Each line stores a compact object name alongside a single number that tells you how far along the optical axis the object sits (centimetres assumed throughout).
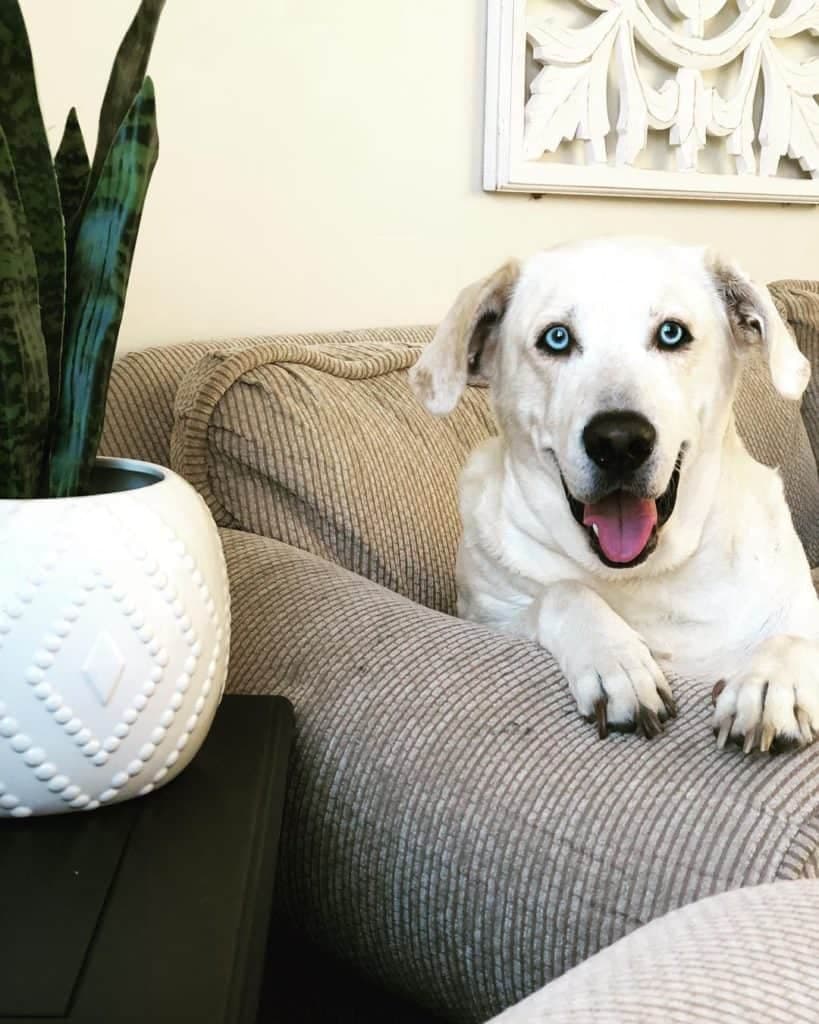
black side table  60
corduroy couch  56
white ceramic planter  72
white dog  119
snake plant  77
